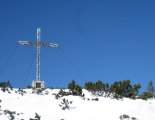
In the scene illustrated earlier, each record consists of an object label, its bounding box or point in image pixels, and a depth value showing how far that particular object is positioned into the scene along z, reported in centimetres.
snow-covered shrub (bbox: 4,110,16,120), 5384
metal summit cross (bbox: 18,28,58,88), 6856
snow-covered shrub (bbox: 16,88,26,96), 6281
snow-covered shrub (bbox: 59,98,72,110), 5990
